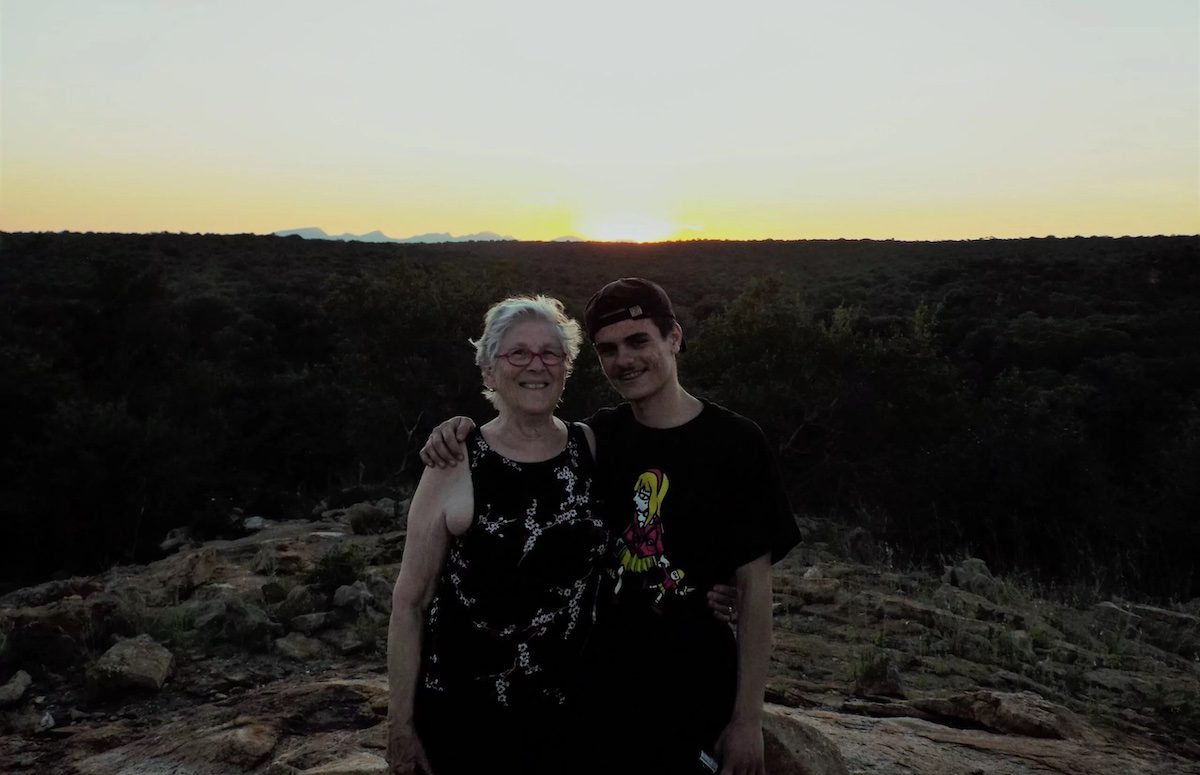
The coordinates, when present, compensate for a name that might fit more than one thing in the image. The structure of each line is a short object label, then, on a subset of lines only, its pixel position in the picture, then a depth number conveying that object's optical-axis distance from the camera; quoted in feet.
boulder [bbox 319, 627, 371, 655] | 21.16
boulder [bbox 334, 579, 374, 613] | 23.52
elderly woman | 7.69
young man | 8.00
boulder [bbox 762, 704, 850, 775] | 10.84
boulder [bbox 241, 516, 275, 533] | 45.78
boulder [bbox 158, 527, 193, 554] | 43.16
